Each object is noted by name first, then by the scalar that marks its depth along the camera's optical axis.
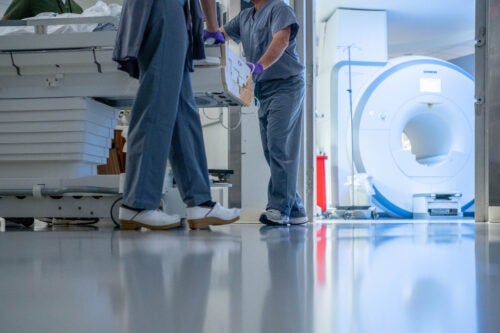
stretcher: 2.16
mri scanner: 5.25
